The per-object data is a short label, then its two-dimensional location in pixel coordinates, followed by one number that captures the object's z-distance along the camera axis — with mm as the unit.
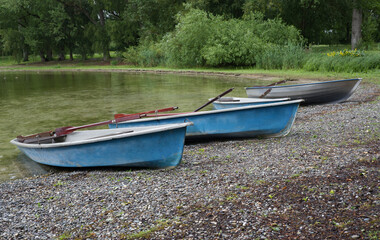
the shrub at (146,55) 32456
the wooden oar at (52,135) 7148
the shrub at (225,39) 24594
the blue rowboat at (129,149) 5785
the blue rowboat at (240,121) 7509
